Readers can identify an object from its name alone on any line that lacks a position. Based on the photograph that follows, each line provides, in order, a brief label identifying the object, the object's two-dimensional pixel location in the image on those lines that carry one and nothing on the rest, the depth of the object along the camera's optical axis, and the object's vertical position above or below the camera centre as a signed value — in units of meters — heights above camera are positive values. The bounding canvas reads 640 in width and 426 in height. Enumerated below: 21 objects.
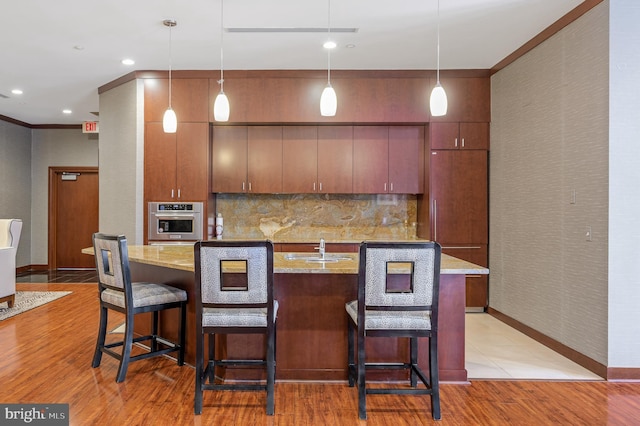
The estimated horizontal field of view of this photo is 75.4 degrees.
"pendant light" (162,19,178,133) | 3.42 +0.73
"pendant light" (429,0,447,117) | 2.81 +0.75
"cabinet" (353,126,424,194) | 5.06 +0.64
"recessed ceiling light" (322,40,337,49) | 4.02 +1.64
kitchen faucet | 2.98 -0.29
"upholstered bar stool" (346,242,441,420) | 2.27 -0.51
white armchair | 4.71 -0.56
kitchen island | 2.79 -0.80
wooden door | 7.98 -0.09
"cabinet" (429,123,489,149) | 4.91 +0.91
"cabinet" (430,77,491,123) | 4.92 +1.34
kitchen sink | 2.88 -0.34
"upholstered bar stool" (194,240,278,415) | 2.27 -0.50
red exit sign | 7.51 +1.49
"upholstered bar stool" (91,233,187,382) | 2.74 -0.61
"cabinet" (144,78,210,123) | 4.92 +1.35
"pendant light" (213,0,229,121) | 3.04 +0.75
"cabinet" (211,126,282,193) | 5.07 +0.61
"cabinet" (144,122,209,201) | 4.94 +0.56
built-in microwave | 4.89 -0.16
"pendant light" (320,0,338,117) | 2.91 +0.76
